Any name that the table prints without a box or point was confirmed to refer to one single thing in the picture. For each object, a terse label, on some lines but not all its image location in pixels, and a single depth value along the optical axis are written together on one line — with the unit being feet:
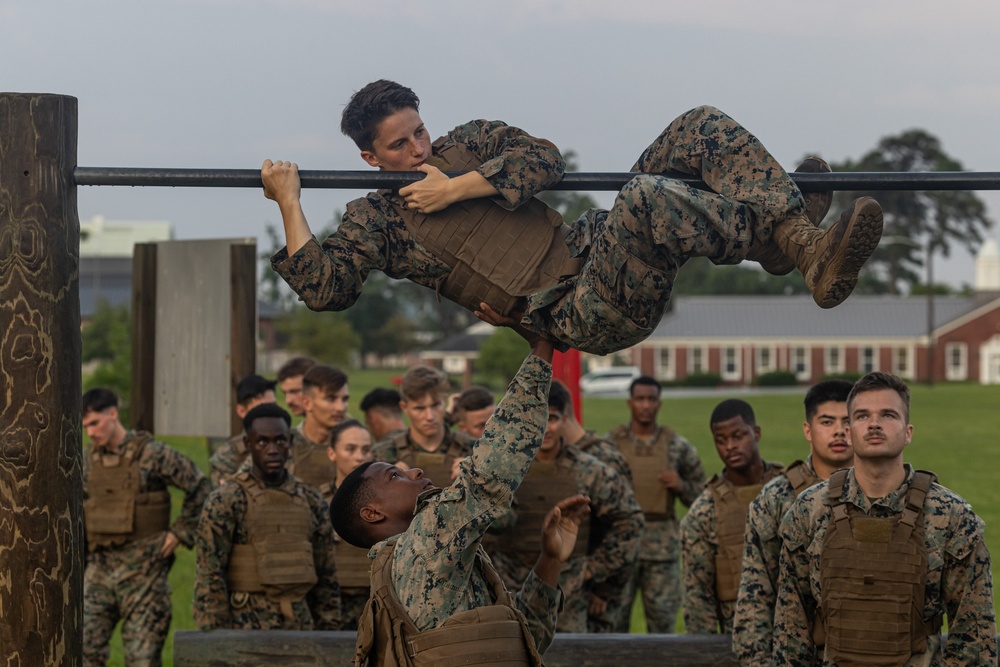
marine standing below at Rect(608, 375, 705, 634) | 31.91
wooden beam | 20.16
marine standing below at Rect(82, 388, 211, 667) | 27.35
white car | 218.38
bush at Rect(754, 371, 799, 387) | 221.66
